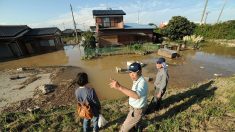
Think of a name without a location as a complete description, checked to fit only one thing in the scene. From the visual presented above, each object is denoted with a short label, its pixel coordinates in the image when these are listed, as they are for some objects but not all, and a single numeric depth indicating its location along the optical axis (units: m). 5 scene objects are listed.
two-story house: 15.06
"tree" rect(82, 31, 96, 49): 14.02
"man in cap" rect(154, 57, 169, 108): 3.02
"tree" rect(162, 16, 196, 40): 16.23
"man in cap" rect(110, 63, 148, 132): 1.74
